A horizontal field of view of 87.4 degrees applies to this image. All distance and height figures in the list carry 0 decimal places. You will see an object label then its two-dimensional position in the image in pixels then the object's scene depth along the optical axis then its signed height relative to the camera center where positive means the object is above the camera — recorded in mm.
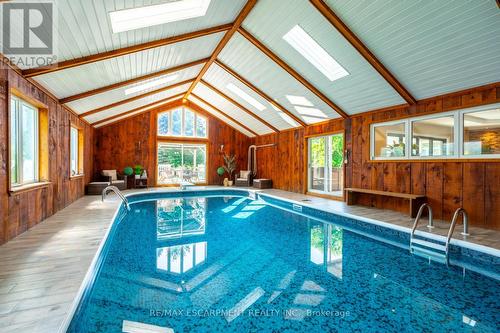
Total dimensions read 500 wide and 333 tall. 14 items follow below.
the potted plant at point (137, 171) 10444 -200
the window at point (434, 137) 5277 +618
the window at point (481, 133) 4594 +594
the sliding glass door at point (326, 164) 8242 +54
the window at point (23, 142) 4148 +417
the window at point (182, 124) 11484 +1907
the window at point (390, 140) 6254 +648
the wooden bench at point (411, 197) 5441 -670
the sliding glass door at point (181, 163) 11500 +134
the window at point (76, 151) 7723 +476
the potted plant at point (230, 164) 12273 +87
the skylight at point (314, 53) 5404 +2464
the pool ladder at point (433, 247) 3824 -1283
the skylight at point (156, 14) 3720 +2318
